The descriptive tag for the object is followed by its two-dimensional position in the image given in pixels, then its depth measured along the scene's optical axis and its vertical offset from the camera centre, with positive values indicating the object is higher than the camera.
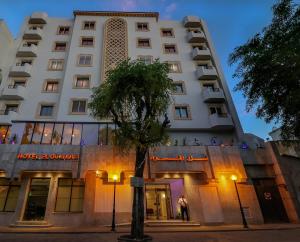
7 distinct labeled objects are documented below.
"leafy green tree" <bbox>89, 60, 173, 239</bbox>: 11.36 +6.57
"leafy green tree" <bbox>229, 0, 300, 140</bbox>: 12.28 +8.60
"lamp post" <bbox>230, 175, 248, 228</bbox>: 15.09 +2.53
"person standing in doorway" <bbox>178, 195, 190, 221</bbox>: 15.59 +0.81
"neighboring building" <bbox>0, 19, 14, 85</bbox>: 22.73 +19.73
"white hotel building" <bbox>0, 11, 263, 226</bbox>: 15.50 +7.28
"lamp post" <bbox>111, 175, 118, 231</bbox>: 12.10 -0.10
